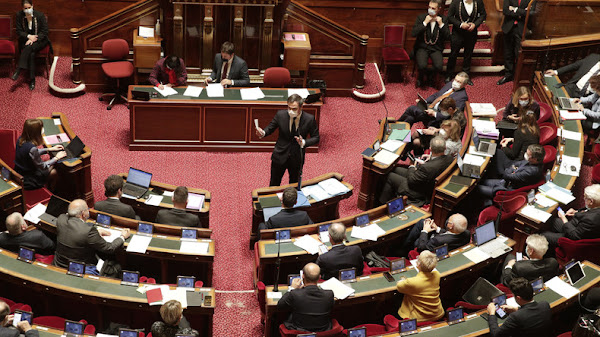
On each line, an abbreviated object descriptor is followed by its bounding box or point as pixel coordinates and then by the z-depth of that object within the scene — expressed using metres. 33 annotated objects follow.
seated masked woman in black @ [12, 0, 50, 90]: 10.91
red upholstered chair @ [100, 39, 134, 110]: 10.66
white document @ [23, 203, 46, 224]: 7.10
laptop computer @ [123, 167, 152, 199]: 7.84
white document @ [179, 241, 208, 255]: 6.92
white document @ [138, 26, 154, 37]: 10.83
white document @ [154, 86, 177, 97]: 9.76
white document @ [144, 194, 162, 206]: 7.71
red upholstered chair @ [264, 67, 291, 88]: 10.42
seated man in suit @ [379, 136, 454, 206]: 8.29
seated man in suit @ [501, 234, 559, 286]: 6.73
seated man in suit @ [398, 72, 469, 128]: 9.48
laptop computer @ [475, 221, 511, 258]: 7.21
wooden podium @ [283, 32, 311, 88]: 10.94
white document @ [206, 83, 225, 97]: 9.84
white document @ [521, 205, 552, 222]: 7.44
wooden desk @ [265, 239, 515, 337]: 6.47
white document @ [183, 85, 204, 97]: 9.79
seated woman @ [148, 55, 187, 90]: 9.90
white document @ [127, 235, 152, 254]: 6.86
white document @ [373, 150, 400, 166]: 8.74
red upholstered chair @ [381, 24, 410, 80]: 11.77
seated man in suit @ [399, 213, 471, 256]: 7.09
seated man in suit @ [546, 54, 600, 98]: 10.05
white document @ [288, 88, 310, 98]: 10.07
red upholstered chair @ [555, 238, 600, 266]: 7.13
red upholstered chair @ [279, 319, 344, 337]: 5.96
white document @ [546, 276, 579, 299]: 6.66
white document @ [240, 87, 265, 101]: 9.85
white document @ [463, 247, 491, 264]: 7.04
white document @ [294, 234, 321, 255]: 7.03
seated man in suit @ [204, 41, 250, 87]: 9.95
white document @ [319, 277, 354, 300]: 6.43
